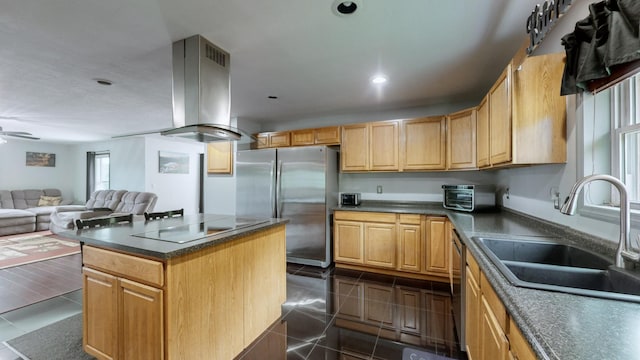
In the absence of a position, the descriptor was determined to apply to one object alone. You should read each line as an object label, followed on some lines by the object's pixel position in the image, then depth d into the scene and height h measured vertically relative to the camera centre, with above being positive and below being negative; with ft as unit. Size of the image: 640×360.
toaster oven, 10.12 -0.62
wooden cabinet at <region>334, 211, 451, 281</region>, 10.40 -2.69
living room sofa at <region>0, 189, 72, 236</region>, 18.83 -2.37
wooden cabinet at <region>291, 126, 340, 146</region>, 13.35 +2.35
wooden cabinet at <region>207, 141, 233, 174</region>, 14.65 +1.26
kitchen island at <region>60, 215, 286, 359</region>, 4.74 -2.28
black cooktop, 5.55 -1.23
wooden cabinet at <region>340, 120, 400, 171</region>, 12.27 +1.67
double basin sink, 3.36 -1.40
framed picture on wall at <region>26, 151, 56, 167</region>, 23.73 +1.90
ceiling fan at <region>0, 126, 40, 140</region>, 15.49 +2.72
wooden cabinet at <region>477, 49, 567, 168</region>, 5.78 +1.63
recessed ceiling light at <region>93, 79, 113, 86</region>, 9.68 +3.72
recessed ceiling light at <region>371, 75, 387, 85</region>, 9.41 +3.77
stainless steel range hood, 6.84 +2.53
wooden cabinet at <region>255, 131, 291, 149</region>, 14.44 +2.34
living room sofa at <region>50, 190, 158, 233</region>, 17.73 -2.02
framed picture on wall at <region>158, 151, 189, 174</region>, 22.62 +1.57
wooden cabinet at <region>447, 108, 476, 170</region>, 10.42 +1.73
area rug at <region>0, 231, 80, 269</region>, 13.26 -4.08
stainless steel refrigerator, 12.28 -0.58
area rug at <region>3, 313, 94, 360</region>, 6.22 -4.24
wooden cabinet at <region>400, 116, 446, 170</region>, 11.52 +1.70
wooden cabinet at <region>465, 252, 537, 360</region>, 2.90 -2.06
